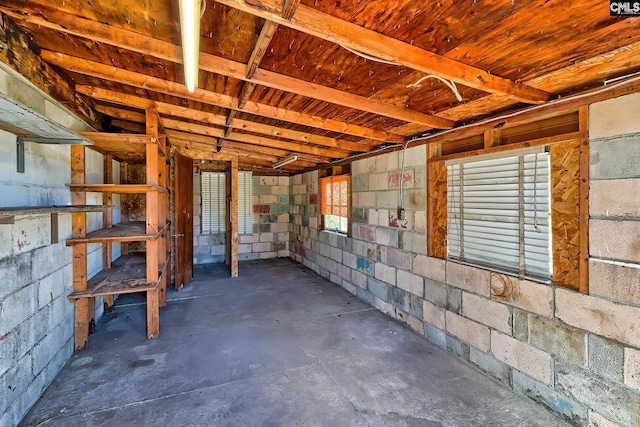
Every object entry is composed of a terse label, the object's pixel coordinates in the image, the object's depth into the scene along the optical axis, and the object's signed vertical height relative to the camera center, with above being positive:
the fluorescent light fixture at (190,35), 1.17 +0.82
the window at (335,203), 5.18 +0.14
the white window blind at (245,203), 7.21 +0.19
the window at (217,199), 6.94 +0.29
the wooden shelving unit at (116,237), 2.80 -0.25
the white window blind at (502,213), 2.25 -0.04
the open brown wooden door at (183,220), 4.76 -0.15
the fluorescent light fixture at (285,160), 4.89 +0.92
